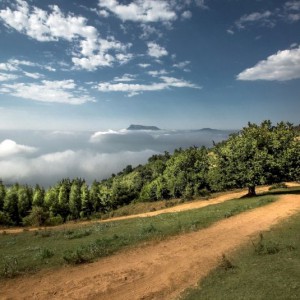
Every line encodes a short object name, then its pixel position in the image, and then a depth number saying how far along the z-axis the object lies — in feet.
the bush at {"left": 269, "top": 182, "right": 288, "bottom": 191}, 191.01
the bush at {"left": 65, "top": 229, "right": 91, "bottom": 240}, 95.10
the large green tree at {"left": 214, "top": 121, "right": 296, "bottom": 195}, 142.82
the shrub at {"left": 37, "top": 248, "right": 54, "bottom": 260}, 68.64
